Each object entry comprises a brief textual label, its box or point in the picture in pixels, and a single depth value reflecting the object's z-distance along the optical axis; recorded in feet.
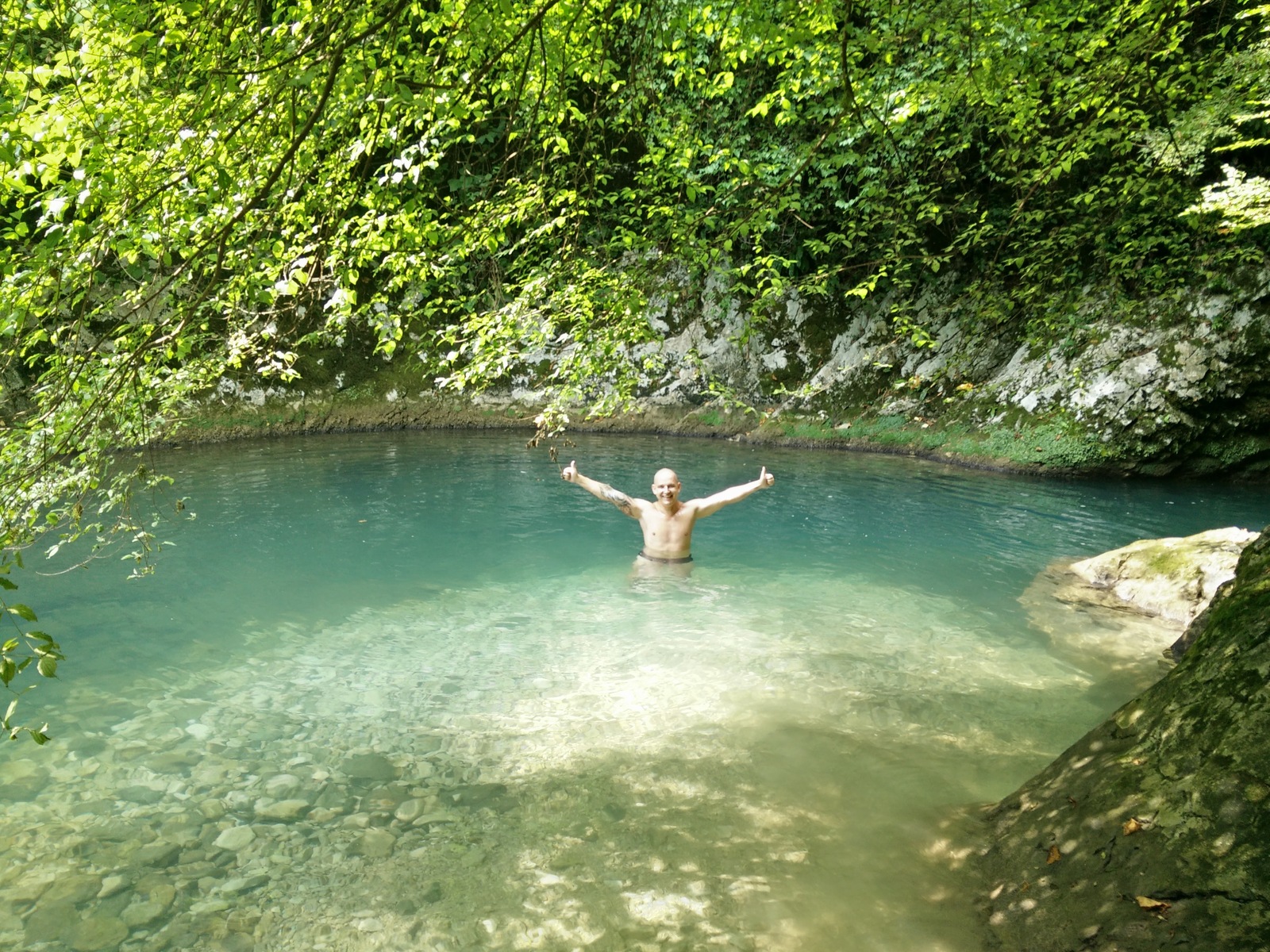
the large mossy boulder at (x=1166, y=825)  8.50
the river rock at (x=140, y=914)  11.89
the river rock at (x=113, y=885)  12.48
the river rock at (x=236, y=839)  13.70
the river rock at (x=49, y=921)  11.52
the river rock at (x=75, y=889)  12.34
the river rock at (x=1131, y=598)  22.80
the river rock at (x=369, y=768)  15.98
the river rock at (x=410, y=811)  14.53
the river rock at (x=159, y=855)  13.24
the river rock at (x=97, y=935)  11.41
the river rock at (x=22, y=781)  15.19
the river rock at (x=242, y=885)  12.58
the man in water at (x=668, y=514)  29.96
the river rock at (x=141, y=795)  15.06
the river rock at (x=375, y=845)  13.47
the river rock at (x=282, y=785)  15.39
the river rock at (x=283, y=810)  14.60
